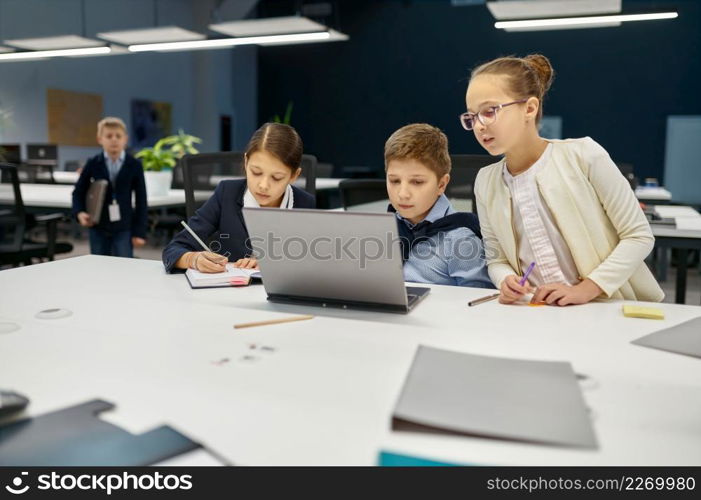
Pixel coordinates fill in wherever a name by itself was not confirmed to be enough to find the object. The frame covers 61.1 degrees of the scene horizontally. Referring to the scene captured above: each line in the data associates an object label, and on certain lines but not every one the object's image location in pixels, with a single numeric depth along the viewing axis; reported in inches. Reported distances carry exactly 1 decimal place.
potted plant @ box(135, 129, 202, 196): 140.2
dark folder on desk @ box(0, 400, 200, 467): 23.0
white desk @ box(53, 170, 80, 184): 217.2
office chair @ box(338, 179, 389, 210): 84.7
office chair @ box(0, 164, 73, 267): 116.9
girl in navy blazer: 61.2
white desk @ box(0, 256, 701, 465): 24.0
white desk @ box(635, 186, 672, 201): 163.2
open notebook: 52.6
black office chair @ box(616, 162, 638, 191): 172.6
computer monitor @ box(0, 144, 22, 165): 212.8
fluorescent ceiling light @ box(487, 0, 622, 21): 149.6
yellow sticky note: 42.6
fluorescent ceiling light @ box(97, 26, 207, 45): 188.7
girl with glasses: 52.3
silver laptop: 39.8
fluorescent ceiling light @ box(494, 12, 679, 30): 163.2
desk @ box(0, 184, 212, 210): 130.6
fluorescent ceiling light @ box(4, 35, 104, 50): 199.6
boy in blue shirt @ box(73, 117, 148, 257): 128.6
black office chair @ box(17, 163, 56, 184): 212.4
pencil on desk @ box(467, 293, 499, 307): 46.8
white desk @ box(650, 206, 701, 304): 89.4
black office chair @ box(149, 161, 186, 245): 186.1
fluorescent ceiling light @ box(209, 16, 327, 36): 177.6
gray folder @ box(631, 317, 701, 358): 35.5
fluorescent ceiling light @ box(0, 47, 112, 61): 211.9
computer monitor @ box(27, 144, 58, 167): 238.2
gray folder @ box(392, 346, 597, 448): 24.3
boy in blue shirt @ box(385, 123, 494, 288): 58.7
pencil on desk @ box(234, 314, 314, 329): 40.4
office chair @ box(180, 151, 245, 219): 79.0
